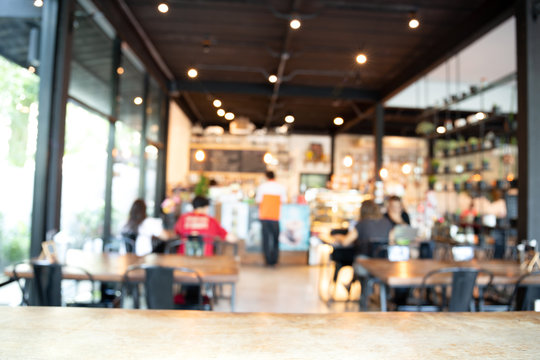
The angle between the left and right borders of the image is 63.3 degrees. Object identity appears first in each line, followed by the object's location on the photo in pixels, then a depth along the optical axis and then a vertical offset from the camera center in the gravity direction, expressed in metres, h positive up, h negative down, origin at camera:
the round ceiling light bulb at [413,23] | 5.37 +2.35
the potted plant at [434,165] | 10.19 +1.14
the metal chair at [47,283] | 2.72 -0.49
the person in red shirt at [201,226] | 4.54 -0.19
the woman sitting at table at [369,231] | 4.84 -0.20
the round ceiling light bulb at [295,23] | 5.58 +2.39
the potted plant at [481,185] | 7.91 +0.55
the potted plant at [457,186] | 8.81 +0.58
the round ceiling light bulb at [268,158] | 11.28 +1.34
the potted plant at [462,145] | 8.92 +1.46
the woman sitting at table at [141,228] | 4.46 -0.23
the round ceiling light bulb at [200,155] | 12.16 +1.47
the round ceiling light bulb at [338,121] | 12.20 +2.58
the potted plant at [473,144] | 8.52 +1.39
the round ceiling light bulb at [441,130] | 8.66 +1.68
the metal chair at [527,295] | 3.11 -0.59
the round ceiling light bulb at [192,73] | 8.32 +2.61
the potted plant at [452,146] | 9.32 +1.62
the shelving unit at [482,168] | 7.25 +1.01
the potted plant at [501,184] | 7.36 +0.54
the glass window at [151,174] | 8.23 +0.63
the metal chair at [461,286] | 3.00 -0.50
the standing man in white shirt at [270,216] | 7.69 -0.11
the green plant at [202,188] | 8.82 +0.40
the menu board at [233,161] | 12.84 +1.40
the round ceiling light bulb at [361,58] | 6.88 +2.44
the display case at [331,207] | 8.82 +0.08
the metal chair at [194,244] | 4.27 -0.36
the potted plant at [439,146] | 11.44 +1.86
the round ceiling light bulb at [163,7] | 5.40 +2.51
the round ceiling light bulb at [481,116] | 7.87 +1.79
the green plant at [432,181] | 10.60 +0.80
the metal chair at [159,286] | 2.79 -0.50
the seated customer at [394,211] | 5.71 +0.03
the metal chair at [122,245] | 4.49 -0.43
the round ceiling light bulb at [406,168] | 12.46 +1.30
